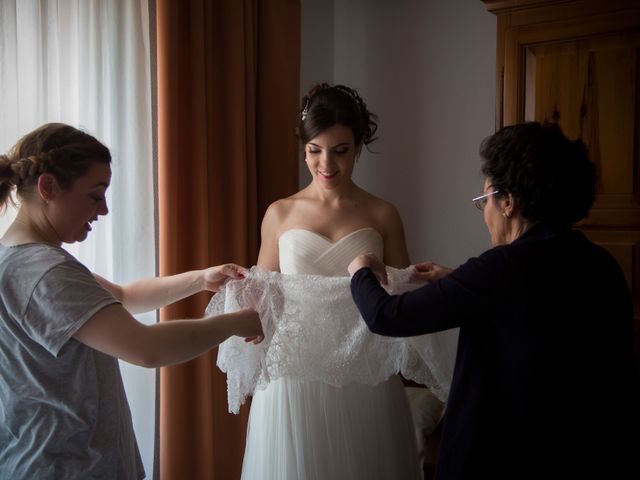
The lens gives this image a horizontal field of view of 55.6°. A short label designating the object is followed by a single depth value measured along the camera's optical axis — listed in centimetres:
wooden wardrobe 193
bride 170
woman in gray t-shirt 110
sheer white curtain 166
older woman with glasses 115
